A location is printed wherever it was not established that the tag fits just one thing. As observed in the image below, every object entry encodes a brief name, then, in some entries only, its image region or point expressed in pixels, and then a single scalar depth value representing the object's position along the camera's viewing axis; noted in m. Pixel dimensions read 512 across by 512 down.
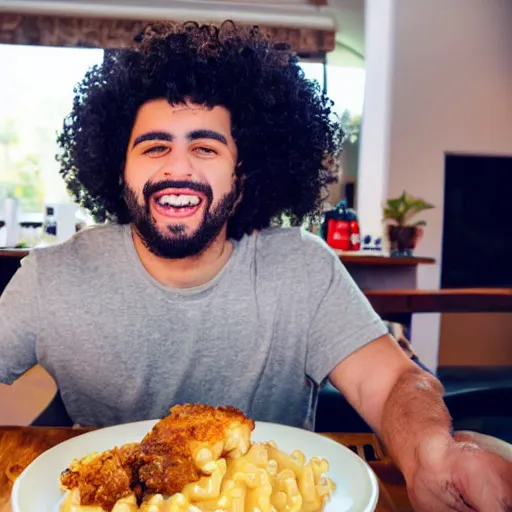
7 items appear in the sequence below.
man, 1.14
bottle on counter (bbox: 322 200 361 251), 3.17
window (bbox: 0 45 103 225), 4.48
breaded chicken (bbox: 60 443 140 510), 0.60
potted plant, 3.16
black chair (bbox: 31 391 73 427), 1.19
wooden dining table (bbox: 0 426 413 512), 0.72
